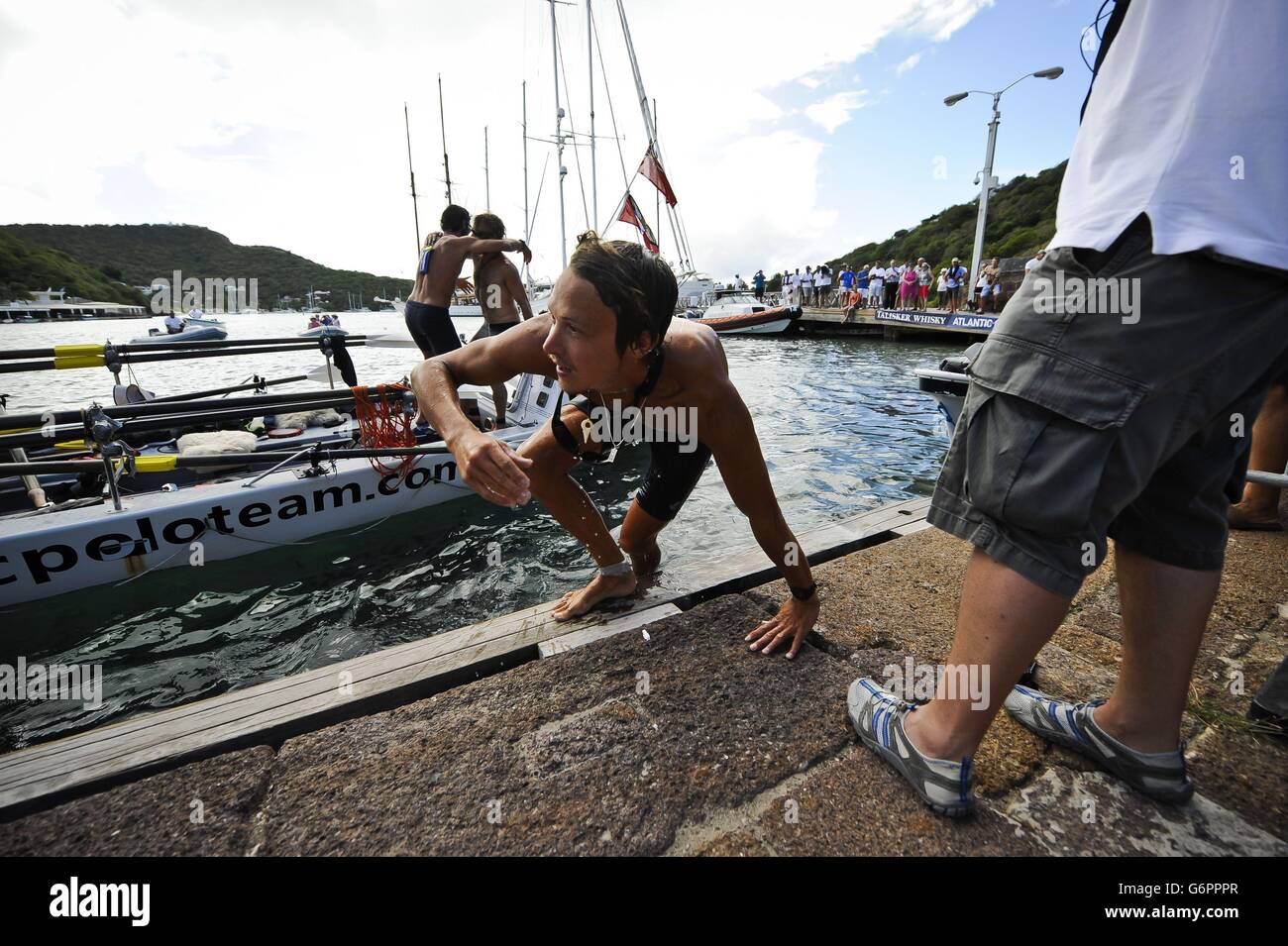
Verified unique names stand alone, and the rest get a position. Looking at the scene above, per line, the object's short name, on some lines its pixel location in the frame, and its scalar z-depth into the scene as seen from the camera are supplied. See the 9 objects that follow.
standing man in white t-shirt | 1.08
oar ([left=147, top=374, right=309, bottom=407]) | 5.82
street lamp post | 19.72
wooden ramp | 1.68
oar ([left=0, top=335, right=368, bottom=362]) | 4.30
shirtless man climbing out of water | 1.94
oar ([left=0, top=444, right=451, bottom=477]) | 3.35
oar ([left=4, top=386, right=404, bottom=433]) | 3.30
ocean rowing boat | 3.45
